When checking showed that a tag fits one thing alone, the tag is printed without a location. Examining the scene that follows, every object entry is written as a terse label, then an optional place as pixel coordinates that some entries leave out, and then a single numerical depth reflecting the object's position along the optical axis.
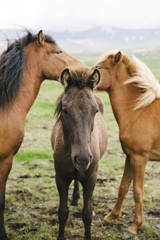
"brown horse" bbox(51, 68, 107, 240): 2.78
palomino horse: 3.92
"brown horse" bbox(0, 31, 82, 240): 3.59
